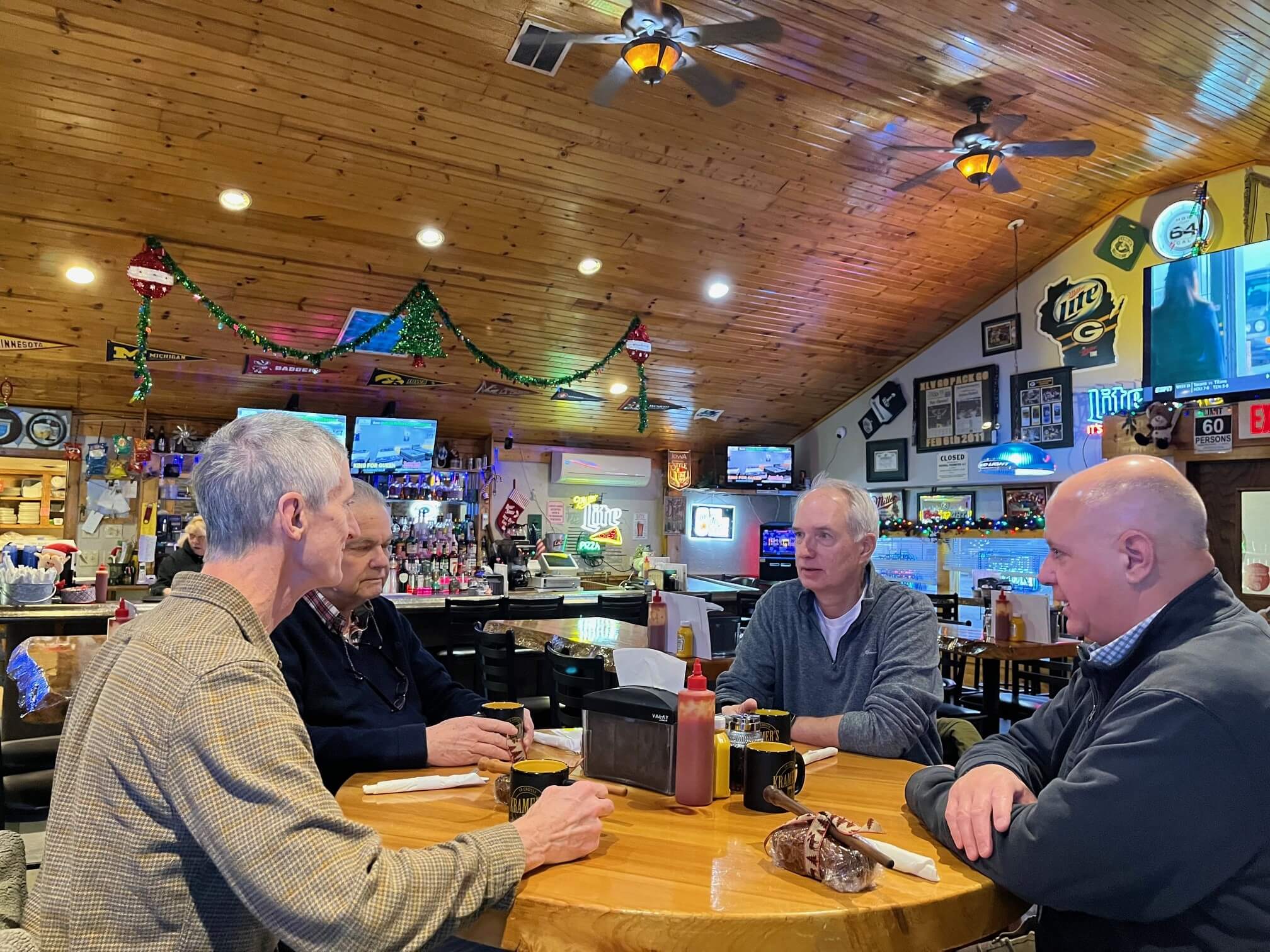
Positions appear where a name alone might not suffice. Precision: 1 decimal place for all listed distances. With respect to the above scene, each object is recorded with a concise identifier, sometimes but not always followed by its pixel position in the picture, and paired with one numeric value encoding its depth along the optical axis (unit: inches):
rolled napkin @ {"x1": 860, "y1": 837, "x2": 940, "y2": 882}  49.4
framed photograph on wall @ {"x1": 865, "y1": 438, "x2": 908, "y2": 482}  375.2
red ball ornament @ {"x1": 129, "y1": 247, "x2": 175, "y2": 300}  214.2
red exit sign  238.4
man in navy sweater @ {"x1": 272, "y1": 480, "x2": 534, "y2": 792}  73.0
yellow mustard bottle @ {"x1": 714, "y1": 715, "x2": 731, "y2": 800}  63.8
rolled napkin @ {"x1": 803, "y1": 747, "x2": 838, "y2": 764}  74.9
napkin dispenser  63.4
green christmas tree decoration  261.3
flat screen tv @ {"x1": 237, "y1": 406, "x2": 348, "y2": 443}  314.3
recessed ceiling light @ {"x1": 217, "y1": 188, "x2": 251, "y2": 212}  217.8
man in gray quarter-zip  86.1
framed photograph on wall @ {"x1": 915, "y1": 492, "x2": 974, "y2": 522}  345.7
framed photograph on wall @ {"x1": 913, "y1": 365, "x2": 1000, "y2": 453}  337.4
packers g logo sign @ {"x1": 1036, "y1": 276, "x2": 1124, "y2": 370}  295.0
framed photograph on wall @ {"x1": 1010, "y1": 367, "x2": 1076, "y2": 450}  307.1
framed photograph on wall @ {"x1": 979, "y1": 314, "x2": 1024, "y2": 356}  327.6
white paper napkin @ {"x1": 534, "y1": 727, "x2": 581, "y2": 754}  77.9
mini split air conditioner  389.7
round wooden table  43.9
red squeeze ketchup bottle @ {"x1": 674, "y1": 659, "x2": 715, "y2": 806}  61.2
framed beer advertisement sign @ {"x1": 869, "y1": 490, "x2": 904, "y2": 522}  376.8
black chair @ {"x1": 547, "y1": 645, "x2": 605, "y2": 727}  134.6
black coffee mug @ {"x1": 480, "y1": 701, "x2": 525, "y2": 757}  77.3
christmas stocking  377.4
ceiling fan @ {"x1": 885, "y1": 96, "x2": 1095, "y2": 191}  200.0
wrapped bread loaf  47.7
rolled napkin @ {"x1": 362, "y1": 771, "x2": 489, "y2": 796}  64.9
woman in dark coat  236.5
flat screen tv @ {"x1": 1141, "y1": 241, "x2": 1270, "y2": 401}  226.5
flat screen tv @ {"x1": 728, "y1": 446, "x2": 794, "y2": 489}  415.5
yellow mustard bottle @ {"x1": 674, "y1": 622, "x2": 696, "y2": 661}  147.1
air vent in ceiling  178.5
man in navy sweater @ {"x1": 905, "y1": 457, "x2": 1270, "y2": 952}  45.9
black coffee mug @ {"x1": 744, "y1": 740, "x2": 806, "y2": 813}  60.2
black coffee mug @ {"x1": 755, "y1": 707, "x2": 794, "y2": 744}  69.5
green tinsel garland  228.2
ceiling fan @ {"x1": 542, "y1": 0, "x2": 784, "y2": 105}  147.3
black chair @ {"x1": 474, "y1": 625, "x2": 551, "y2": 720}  165.0
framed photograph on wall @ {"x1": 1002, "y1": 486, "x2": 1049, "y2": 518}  314.5
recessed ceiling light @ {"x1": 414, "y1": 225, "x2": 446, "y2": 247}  245.0
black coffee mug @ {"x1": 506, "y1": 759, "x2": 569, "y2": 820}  56.4
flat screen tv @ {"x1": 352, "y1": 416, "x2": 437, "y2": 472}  326.3
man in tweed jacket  41.1
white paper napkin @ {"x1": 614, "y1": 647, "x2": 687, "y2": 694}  81.9
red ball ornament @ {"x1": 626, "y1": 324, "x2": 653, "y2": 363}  279.6
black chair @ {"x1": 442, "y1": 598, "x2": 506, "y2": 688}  225.3
